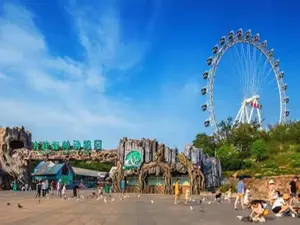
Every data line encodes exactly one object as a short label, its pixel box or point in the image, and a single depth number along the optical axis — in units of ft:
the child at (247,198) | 44.99
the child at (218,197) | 58.71
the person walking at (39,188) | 66.27
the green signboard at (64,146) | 108.57
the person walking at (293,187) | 40.70
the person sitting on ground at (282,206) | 35.04
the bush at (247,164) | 129.15
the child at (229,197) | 62.75
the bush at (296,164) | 112.74
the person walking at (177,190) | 54.16
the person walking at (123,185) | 88.46
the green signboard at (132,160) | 95.17
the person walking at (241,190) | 44.41
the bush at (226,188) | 84.84
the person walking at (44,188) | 69.03
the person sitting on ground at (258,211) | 30.18
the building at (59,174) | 134.20
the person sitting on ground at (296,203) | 35.24
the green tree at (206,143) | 156.86
